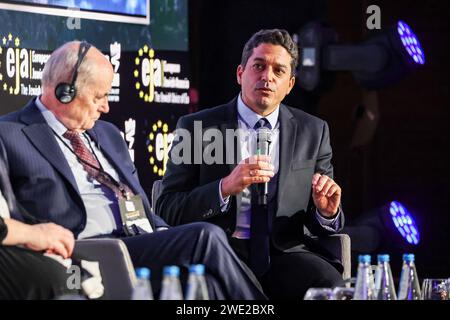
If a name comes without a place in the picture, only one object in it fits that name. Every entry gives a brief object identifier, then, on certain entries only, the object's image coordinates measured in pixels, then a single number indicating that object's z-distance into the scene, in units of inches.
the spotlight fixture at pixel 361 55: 474.9
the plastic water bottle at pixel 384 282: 254.3
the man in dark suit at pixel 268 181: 313.4
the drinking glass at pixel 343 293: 250.6
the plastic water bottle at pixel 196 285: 216.4
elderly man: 264.8
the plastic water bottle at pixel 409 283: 266.3
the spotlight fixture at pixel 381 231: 483.0
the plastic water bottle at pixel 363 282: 246.9
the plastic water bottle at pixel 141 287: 207.7
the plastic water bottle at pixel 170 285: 211.0
